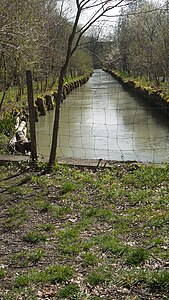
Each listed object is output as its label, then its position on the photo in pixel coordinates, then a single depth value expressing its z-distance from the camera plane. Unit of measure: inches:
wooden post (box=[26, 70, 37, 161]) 292.0
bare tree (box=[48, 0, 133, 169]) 262.1
